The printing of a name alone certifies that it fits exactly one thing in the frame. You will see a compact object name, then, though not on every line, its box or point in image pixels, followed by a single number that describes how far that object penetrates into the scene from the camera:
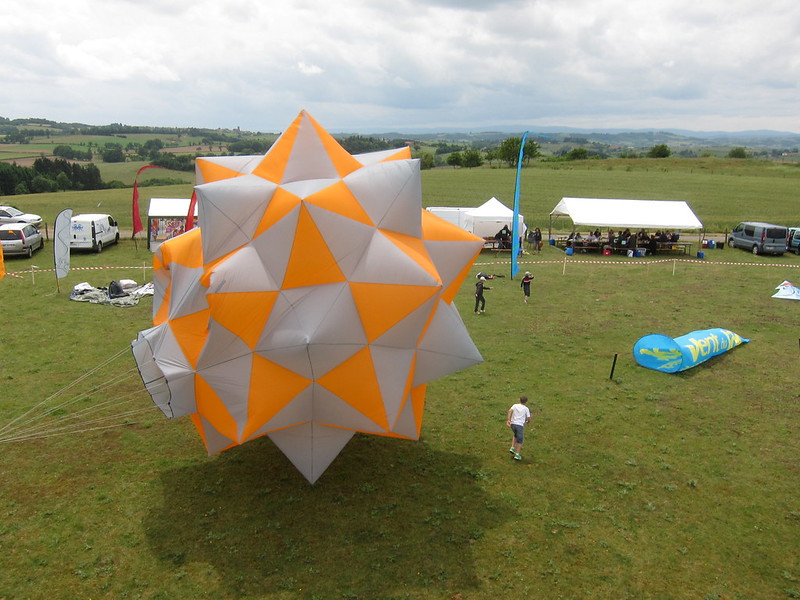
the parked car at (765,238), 30.89
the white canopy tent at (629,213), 30.70
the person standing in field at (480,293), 19.41
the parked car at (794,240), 31.77
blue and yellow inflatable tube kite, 14.66
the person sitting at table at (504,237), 30.97
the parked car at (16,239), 26.34
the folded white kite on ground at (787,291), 21.56
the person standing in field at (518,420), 10.58
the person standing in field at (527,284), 20.66
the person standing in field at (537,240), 31.62
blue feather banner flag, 17.27
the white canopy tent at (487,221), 31.39
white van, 28.14
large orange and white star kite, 7.79
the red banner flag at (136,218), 31.03
